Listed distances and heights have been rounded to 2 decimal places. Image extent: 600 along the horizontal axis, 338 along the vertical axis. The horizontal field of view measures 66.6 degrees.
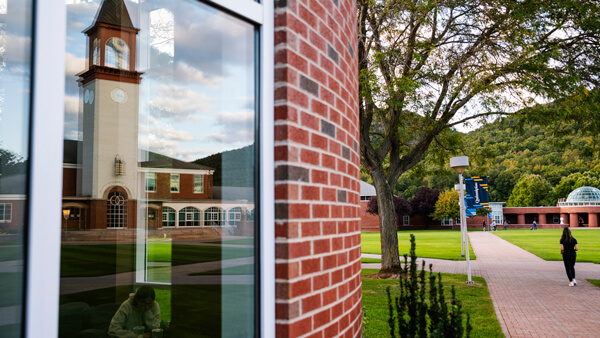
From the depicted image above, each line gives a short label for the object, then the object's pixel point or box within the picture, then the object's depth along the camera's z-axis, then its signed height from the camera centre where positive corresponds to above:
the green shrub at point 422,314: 3.46 -0.90
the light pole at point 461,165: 13.37 +1.11
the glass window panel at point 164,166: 2.18 +0.24
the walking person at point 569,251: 12.52 -1.36
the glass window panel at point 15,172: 1.28 +0.10
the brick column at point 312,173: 2.14 +0.16
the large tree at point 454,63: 11.51 +3.78
